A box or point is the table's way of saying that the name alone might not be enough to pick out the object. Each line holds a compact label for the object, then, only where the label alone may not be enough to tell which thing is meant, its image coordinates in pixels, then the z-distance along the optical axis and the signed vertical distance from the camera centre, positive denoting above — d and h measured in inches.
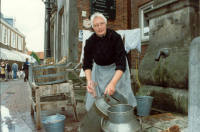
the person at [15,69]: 639.9 +0.2
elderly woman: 88.7 +5.5
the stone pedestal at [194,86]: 78.4 -9.4
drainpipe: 347.3 +114.6
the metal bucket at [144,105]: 140.7 -32.7
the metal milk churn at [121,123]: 63.8 -22.0
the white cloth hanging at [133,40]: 301.7 +51.4
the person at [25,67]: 543.2 +4.8
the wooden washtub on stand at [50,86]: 133.4 -14.5
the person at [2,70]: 574.9 -4.6
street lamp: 294.2 +83.9
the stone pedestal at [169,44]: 140.9 +22.5
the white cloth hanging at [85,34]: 302.3 +62.8
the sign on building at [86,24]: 311.5 +84.2
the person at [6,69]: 585.2 -1.3
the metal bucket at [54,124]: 102.8 -35.3
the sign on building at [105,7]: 311.6 +119.5
